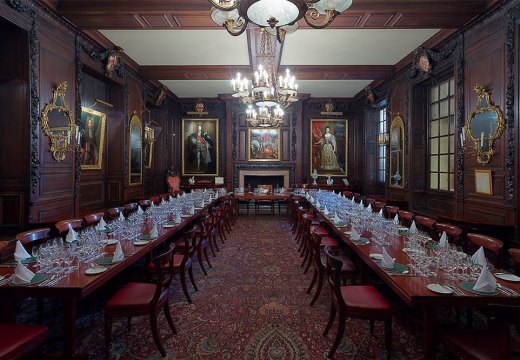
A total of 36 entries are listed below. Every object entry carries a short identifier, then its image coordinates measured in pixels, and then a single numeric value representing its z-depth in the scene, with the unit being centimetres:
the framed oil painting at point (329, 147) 1231
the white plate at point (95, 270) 242
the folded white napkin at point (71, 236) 334
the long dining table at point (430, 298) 203
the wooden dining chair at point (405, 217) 481
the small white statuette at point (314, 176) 1192
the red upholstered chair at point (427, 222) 411
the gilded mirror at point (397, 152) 819
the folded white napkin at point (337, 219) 478
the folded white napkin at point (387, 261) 259
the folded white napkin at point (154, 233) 369
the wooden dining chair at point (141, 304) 255
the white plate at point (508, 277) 231
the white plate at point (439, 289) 207
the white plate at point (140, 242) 333
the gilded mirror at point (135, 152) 827
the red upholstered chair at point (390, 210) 548
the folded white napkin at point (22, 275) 220
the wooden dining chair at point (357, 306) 248
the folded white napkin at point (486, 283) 207
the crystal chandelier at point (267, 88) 615
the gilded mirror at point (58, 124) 494
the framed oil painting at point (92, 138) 692
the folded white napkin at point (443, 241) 305
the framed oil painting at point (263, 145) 1218
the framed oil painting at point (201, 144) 1234
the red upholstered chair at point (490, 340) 155
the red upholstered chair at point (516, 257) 256
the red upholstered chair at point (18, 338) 187
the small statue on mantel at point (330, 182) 1188
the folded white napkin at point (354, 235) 358
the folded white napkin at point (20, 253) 274
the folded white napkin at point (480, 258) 250
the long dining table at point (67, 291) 214
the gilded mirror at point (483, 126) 464
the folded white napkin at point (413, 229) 377
